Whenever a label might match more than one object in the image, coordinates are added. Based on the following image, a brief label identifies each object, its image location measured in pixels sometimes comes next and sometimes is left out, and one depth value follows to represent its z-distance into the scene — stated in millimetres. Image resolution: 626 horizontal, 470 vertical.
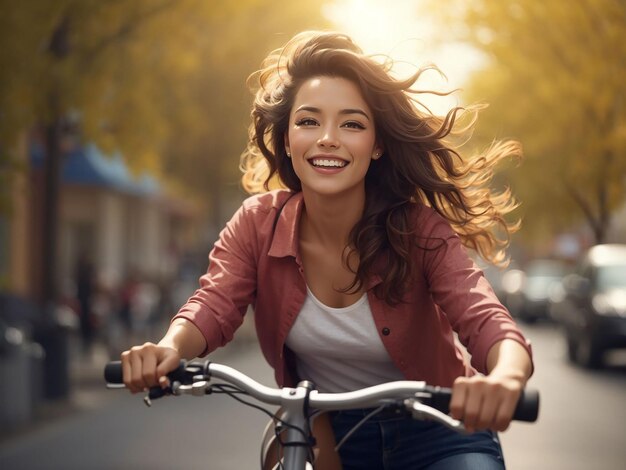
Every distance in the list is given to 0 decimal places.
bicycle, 2621
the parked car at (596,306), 16578
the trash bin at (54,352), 12258
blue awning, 24953
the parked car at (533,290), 33156
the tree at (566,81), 19688
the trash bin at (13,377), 10398
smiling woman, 3268
